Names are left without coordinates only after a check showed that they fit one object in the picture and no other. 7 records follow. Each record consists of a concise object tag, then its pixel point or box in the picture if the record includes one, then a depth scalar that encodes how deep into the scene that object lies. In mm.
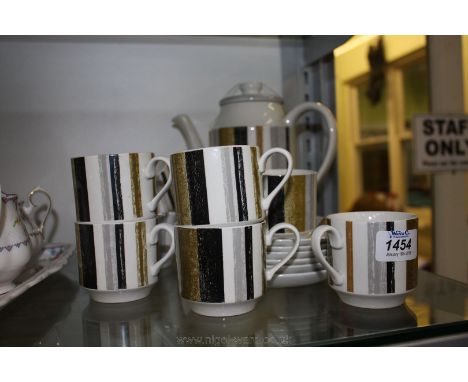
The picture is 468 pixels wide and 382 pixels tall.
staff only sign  996
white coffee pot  686
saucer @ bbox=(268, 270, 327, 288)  599
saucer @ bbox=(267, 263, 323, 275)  600
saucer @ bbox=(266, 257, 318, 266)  592
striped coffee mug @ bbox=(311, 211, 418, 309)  522
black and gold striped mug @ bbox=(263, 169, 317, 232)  626
